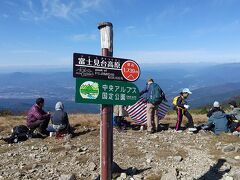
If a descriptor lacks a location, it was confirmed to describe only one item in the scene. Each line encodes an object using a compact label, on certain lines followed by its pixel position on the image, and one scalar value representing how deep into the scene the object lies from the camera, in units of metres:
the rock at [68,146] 7.22
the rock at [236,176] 5.40
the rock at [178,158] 6.34
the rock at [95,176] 5.39
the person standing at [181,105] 9.27
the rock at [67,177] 5.21
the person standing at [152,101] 9.07
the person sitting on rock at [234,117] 9.07
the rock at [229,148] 7.03
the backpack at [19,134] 8.05
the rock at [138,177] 5.40
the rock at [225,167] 5.91
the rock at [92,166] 5.77
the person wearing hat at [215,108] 9.55
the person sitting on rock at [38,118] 8.75
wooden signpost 4.02
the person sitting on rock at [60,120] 8.47
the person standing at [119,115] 9.43
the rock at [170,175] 5.23
